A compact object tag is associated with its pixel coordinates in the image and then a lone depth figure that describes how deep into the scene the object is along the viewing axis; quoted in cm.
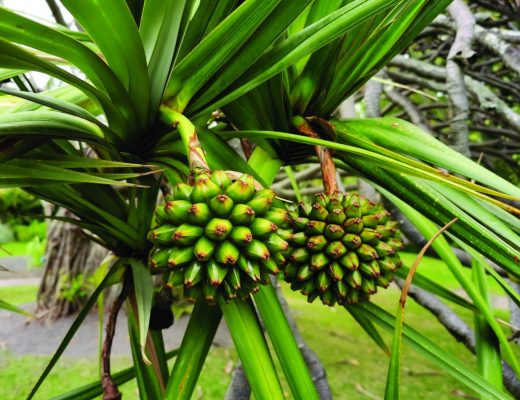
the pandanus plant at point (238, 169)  37
